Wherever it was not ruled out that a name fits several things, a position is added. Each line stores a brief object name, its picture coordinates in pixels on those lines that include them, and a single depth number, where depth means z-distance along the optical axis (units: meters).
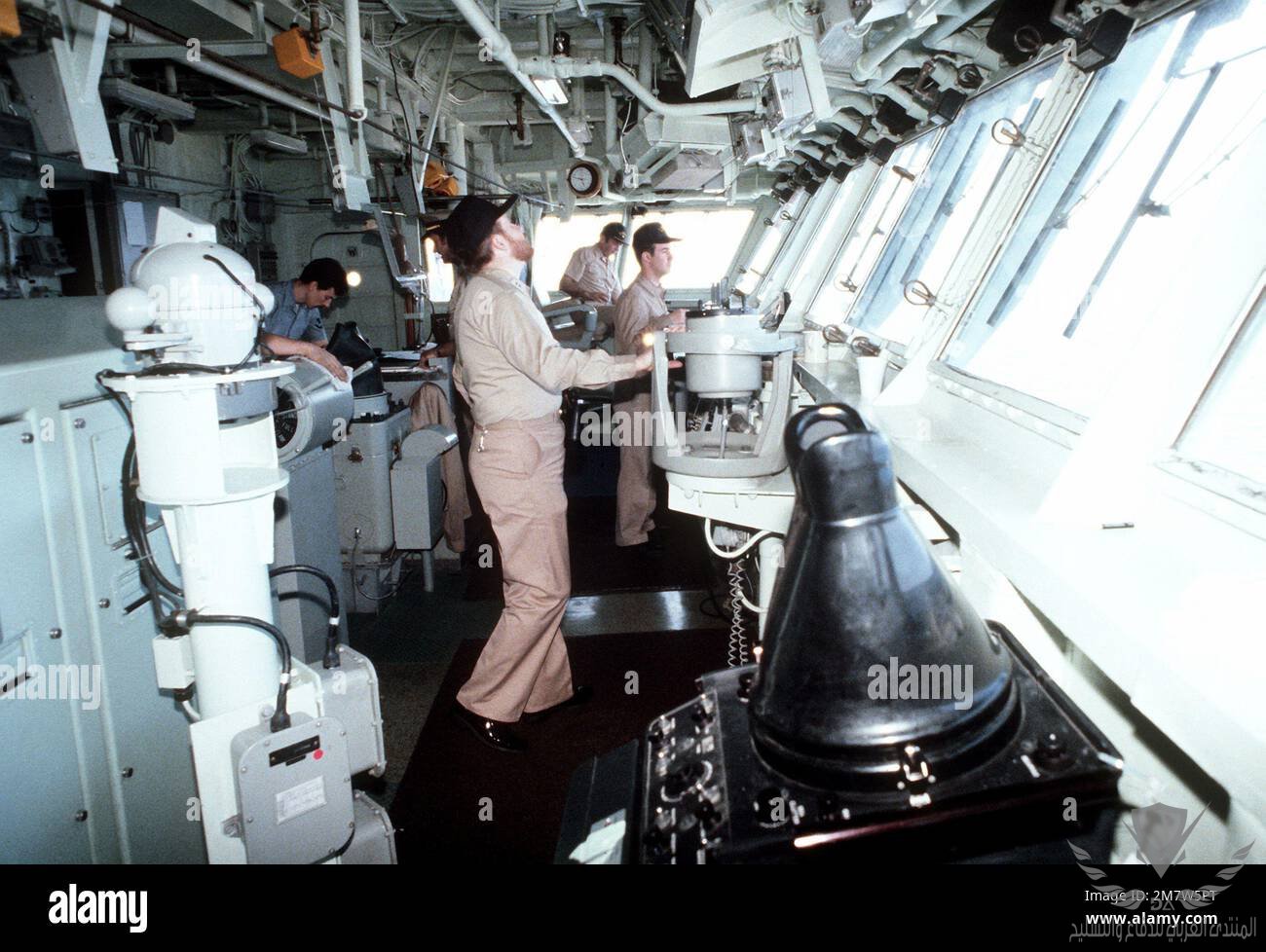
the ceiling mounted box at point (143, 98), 4.21
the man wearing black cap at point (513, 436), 2.67
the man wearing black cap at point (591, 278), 6.58
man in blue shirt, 4.44
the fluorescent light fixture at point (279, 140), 5.95
